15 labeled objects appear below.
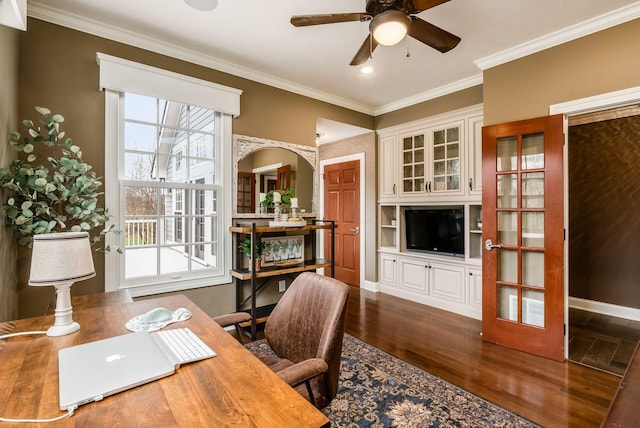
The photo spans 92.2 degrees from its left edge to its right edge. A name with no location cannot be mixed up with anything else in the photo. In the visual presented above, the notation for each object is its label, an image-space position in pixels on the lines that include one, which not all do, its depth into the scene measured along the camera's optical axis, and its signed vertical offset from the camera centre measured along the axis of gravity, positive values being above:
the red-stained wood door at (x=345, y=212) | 5.16 +0.03
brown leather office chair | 1.29 -0.60
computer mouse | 1.40 -0.47
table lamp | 1.21 -0.21
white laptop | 0.87 -0.49
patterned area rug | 1.90 -1.27
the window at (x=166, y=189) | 2.64 +0.24
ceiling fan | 1.77 +1.21
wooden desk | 0.78 -0.51
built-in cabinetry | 3.74 +0.23
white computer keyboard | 1.08 -0.50
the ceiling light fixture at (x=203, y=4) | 2.26 +1.57
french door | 2.66 -0.21
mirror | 3.33 +0.51
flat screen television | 3.90 -0.22
